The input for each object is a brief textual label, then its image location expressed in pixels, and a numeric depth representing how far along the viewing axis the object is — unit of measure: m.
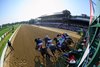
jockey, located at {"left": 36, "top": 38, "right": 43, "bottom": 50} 5.11
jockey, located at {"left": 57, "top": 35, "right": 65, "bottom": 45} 5.30
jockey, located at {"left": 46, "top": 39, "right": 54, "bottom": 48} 5.17
